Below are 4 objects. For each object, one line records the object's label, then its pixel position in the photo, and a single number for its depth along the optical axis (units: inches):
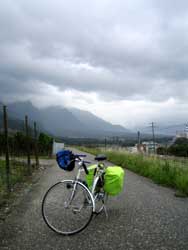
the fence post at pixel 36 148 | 432.8
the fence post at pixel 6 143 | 213.4
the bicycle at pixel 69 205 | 129.5
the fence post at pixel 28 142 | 331.2
